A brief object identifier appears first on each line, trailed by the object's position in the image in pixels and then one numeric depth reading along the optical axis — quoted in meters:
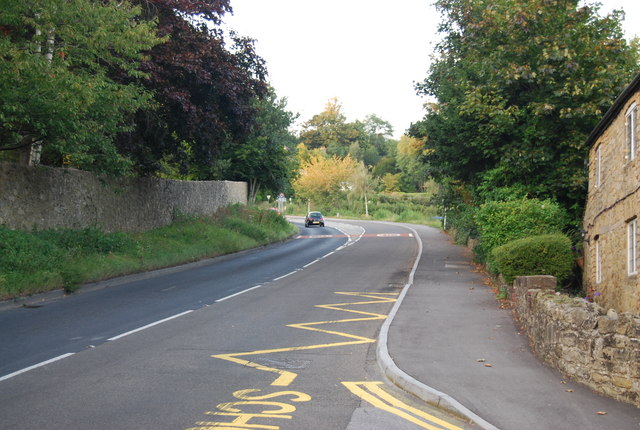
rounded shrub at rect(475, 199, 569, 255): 17.94
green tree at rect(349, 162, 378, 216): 82.77
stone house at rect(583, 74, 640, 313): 11.38
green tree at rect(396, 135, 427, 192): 86.97
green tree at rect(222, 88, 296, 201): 42.19
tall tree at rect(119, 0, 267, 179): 20.92
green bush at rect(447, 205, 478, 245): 24.36
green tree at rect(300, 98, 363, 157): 111.75
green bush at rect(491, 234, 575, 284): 14.81
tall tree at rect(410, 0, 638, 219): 19.41
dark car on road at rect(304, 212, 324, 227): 59.16
